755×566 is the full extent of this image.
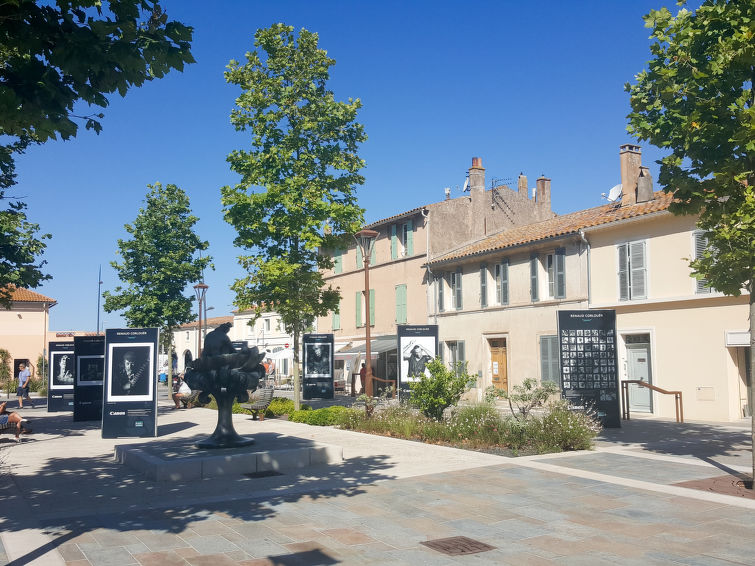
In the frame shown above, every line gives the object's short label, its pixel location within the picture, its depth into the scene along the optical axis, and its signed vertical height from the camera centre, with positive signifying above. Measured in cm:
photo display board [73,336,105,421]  1967 -67
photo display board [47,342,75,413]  2441 -93
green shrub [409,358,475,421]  1529 -106
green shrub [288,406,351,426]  1795 -192
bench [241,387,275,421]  1981 -171
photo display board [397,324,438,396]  2080 -15
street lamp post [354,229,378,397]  1791 +260
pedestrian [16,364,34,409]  2769 -150
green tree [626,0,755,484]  911 +319
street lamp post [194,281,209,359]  3107 +277
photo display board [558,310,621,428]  1639 -50
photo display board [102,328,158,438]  1538 -89
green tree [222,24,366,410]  1938 +521
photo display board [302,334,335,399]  2745 -88
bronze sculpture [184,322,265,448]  1216 -55
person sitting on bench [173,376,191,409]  2536 -176
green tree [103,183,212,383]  2892 +364
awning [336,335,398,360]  3105 -16
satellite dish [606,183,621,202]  2641 +586
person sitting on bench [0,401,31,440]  1528 -164
